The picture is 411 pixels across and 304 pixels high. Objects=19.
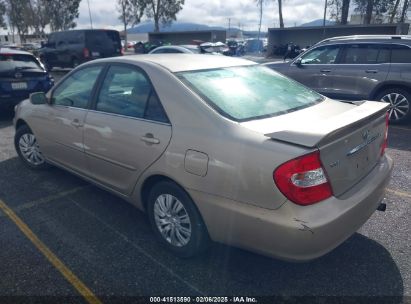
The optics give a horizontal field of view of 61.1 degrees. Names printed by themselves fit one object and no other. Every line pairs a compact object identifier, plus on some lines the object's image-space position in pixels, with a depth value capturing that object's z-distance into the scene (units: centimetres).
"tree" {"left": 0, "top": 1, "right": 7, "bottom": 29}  6353
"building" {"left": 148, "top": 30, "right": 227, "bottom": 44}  3722
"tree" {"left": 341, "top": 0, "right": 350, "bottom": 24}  3084
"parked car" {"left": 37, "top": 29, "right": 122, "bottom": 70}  1747
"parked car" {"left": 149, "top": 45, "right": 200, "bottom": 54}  1461
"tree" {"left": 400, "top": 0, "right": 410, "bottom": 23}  3356
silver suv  666
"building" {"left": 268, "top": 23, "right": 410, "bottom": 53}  2257
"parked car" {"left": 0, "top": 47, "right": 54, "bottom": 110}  760
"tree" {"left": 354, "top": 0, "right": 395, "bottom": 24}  3067
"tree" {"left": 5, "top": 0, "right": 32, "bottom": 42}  5925
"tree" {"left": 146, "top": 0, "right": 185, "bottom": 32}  4912
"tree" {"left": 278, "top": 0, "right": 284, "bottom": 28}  3825
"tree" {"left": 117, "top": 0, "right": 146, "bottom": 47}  5009
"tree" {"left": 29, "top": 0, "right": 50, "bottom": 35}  5969
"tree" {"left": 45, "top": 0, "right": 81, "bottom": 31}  5994
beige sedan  219
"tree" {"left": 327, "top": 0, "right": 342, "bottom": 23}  3578
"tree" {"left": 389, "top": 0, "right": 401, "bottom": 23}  3316
